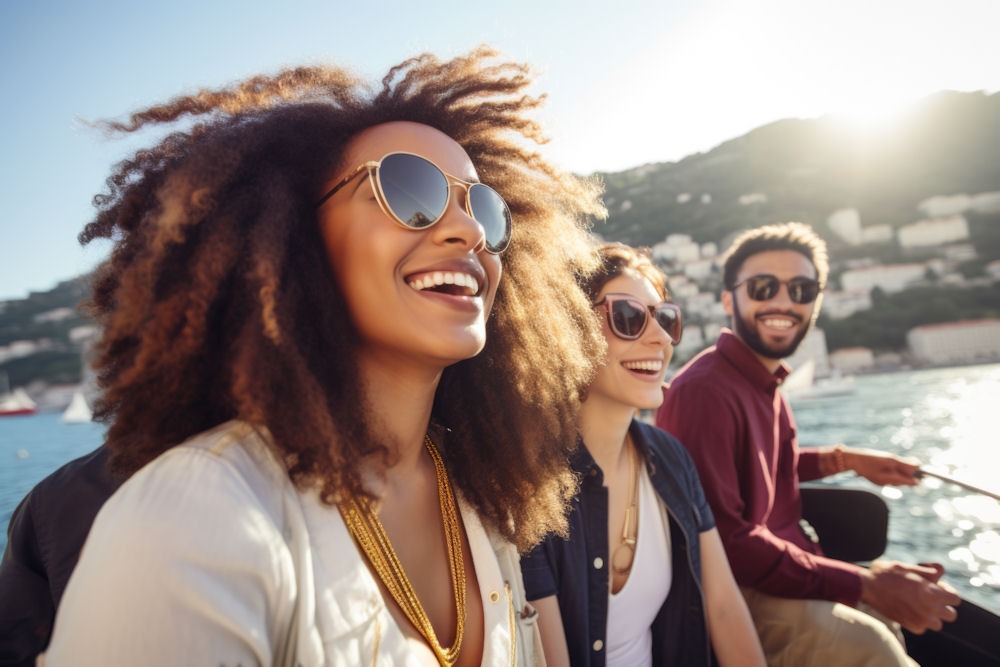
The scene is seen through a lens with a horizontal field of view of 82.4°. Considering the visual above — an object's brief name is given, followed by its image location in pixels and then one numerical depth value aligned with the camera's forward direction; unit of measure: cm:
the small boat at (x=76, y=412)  5312
